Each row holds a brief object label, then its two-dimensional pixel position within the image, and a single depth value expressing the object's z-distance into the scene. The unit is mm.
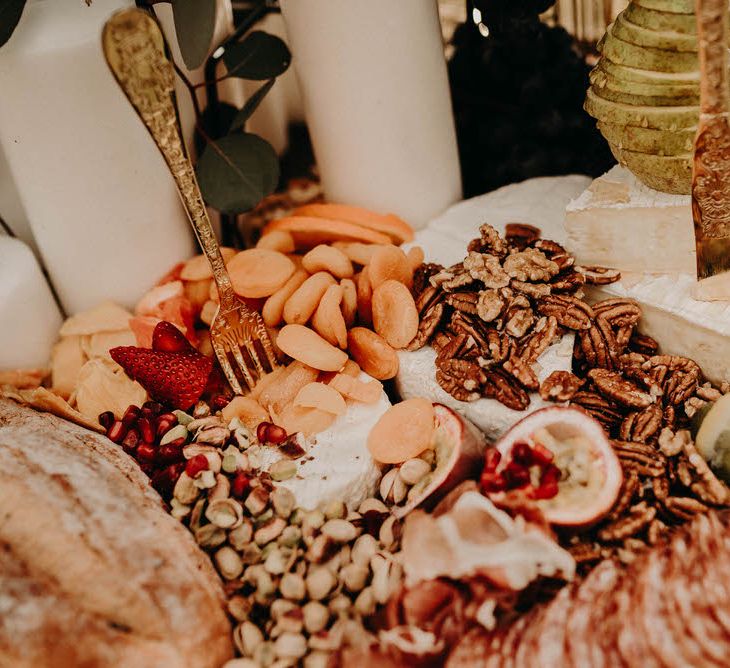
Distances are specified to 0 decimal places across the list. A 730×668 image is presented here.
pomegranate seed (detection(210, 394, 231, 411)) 444
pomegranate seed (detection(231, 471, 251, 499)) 398
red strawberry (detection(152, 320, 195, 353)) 443
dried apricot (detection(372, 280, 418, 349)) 446
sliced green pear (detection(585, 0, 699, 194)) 392
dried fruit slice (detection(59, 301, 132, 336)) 488
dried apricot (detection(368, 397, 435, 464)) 407
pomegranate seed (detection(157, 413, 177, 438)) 424
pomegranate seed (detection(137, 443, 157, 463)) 416
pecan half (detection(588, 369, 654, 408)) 407
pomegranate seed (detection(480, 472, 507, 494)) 363
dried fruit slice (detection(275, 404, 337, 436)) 425
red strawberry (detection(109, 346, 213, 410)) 434
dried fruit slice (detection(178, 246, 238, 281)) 493
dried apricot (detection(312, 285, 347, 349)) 440
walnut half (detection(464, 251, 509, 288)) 440
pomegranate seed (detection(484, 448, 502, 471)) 371
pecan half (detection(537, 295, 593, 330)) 428
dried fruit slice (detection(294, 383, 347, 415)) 424
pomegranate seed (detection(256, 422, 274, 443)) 422
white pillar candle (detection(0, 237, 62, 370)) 472
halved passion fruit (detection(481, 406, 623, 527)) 359
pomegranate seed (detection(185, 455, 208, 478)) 398
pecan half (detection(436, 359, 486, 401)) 419
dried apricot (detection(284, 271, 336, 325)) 447
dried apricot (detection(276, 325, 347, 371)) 432
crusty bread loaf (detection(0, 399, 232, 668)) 323
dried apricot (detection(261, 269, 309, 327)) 457
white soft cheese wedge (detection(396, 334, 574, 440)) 415
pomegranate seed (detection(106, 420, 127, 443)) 424
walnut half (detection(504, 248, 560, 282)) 440
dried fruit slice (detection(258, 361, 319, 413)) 436
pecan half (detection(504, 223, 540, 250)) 475
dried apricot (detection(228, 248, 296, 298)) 463
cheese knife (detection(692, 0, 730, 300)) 343
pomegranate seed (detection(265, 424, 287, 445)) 420
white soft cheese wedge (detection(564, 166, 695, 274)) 433
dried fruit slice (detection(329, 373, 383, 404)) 430
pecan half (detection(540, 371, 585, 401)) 407
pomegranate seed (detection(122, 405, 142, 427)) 430
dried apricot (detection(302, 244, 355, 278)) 469
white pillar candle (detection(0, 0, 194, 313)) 442
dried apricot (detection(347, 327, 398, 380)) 444
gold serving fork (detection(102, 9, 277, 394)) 362
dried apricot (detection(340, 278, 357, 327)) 458
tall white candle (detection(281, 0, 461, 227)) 486
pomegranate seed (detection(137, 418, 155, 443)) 422
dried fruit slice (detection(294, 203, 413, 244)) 513
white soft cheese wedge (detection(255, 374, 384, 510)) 402
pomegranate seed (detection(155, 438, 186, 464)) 412
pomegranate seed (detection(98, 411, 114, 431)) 434
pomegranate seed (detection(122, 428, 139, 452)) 421
